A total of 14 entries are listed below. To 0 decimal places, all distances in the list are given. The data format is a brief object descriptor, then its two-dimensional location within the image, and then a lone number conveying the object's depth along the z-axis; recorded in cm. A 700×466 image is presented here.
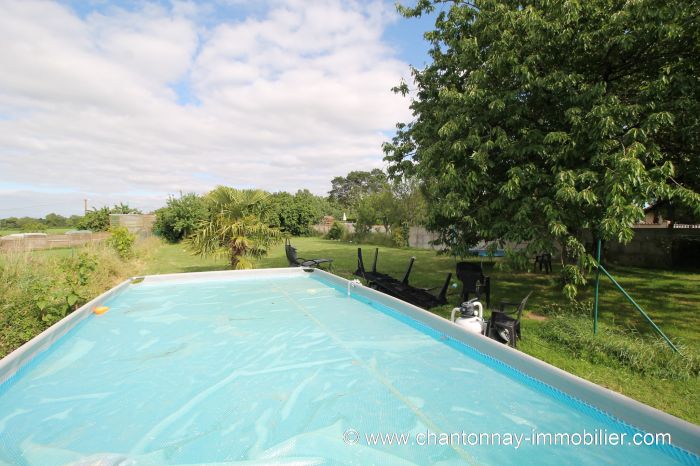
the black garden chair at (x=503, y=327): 408
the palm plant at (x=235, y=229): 916
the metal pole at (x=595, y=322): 466
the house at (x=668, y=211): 828
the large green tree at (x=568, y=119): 459
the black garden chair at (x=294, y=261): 970
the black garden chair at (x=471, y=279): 629
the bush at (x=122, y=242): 1243
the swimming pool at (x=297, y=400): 213
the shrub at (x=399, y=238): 2200
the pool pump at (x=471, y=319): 393
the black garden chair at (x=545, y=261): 1047
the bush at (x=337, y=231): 2802
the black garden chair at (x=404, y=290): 616
